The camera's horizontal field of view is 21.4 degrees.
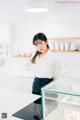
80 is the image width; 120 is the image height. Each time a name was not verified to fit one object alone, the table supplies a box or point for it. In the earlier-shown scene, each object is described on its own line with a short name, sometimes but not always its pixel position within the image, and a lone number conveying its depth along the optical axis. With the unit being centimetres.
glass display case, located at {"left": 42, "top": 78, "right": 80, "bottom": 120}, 159
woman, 288
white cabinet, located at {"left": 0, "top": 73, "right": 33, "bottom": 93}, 424
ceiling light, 229
